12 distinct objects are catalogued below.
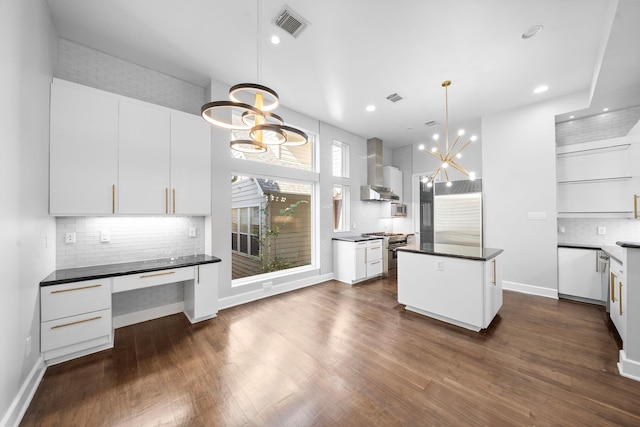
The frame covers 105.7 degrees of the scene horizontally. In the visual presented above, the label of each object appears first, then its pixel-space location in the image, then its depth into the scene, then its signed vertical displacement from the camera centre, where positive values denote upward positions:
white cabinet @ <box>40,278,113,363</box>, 2.22 -0.99
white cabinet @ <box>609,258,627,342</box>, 2.23 -0.91
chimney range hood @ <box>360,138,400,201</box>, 6.02 +1.02
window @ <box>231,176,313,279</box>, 4.23 -0.19
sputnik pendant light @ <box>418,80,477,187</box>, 3.24 +0.79
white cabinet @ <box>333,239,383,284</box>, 4.97 -0.98
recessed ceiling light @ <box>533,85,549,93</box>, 3.69 +1.93
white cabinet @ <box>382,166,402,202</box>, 6.64 +1.00
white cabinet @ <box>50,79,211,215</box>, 2.47 +0.69
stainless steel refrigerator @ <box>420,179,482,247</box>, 4.88 +0.02
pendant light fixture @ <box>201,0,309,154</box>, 1.94 +0.81
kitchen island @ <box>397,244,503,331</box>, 2.85 -0.89
